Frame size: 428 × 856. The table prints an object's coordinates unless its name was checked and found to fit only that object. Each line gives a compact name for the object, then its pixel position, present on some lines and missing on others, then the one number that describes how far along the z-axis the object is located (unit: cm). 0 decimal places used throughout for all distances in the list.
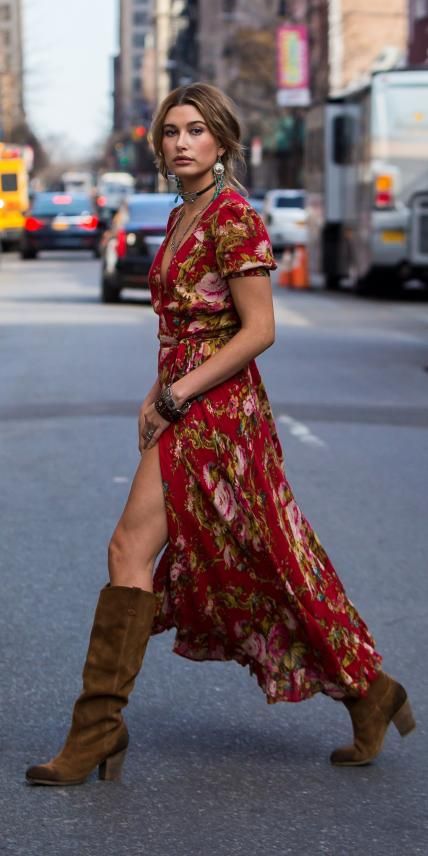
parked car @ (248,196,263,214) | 5161
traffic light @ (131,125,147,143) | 12150
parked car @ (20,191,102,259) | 4541
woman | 454
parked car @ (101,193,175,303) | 2638
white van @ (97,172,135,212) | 7244
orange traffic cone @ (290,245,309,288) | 3412
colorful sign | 6412
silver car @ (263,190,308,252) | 4500
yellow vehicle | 5312
